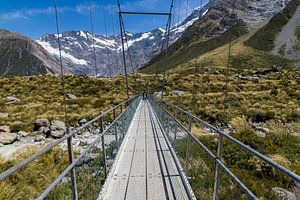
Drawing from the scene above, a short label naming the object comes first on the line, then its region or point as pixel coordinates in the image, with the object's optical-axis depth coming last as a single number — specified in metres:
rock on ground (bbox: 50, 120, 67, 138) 14.91
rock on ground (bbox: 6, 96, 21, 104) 29.59
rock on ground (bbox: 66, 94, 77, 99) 31.69
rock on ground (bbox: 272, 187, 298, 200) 6.76
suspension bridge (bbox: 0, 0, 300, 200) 3.35
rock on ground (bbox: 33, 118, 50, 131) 16.66
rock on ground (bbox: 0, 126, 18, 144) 14.14
